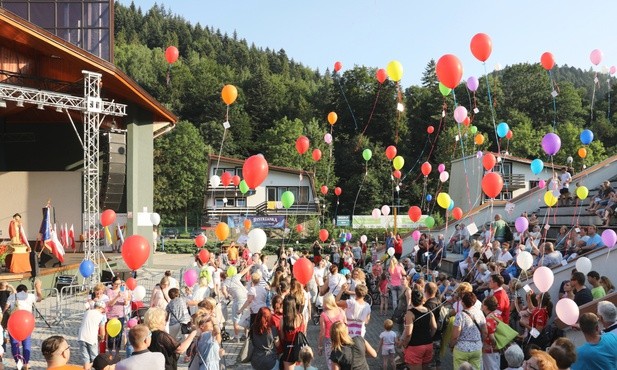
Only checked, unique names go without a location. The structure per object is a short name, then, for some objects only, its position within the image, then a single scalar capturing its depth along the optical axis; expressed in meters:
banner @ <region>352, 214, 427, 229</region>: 38.61
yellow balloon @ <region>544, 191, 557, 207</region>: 12.46
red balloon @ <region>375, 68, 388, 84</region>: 15.47
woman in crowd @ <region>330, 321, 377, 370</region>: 5.81
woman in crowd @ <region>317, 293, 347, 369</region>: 6.71
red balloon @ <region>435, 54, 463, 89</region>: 9.51
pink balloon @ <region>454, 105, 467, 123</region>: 13.87
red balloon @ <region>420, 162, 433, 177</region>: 17.83
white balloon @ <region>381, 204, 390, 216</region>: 18.16
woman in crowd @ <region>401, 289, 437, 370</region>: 6.74
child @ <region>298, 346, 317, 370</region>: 5.51
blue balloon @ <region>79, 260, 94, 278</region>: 12.27
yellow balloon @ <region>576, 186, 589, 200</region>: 14.12
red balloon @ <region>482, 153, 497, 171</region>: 13.05
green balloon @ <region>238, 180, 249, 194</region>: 16.08
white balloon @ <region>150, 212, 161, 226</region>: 17.83
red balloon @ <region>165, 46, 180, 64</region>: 15.91
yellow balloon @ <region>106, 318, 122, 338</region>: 7.96
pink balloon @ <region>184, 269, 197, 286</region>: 9.97
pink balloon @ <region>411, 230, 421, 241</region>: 15.88
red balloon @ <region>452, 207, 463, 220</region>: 15.62
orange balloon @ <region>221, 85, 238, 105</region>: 13.10
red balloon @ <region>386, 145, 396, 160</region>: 18.33
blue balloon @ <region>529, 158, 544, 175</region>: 13.88
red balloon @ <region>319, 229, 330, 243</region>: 17.34
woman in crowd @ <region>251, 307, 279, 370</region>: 6.56
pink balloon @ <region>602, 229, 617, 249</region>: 9.34
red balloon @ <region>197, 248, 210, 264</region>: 12.17
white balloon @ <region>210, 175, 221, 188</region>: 17.83
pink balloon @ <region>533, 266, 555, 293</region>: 7.00
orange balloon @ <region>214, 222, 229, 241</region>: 12.86
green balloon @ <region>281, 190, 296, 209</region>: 14.85
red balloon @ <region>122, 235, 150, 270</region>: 8.05
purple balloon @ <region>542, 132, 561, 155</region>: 11.59
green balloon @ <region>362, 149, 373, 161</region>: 19.25
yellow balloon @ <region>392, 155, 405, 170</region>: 17.39
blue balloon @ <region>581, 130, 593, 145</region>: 14.86
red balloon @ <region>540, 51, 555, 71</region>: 13.97
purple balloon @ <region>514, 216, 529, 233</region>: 11.93
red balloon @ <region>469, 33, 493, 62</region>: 10.56
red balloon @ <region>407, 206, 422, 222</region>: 15.34
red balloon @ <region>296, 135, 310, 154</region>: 15.75
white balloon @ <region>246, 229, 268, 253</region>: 9.73
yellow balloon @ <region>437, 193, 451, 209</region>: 13.49
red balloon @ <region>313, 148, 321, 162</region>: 18.13
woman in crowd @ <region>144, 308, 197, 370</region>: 5.51
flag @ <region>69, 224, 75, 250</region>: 24.00
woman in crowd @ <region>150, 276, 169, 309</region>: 8.65
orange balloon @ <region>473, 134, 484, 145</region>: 20.11
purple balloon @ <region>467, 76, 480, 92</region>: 15.02
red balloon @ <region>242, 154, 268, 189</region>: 9.27
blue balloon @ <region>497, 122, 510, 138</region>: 15.27
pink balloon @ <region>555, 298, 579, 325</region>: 6.00
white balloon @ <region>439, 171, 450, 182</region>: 18.45
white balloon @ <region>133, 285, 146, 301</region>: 9.13
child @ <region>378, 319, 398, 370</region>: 7.91
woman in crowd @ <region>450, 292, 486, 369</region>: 6.41
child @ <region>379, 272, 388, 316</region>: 12.77
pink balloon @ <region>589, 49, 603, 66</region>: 15.08
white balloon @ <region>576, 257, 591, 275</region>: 8.86
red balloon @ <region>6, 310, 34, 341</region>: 6.76
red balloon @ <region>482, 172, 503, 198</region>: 10.52
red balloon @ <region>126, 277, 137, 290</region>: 9.39
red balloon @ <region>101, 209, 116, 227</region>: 14.55
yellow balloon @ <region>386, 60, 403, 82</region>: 12.56
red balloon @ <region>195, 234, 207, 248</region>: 13.14
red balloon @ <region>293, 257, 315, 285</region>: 8.05
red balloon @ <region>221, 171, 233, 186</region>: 18.97
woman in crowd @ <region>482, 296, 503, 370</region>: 6.68
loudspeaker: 21.23
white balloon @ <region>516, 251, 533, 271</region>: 8.60
